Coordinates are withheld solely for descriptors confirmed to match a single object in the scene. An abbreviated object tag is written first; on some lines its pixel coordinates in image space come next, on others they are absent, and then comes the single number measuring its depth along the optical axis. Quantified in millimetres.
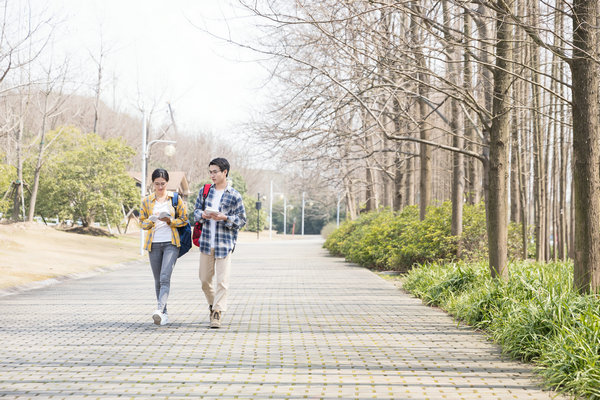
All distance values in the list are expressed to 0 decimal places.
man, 8227
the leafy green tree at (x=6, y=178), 35469
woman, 8453
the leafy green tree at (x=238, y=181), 81038
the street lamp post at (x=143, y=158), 29562
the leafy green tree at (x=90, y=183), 40031
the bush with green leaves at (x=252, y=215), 79938
